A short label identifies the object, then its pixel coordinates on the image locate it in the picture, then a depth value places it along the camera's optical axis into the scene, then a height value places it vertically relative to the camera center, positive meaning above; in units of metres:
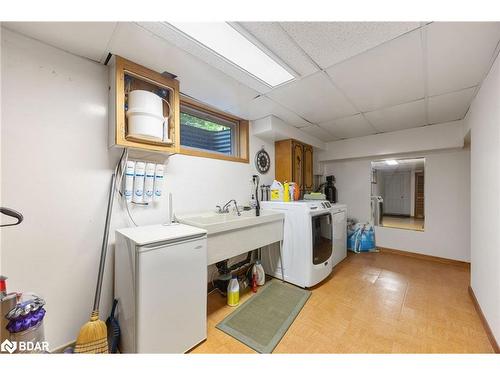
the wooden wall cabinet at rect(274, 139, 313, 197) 3.06 +0.42
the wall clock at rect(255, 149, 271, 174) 2.90 +0.41
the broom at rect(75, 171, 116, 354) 1.18 -0.96
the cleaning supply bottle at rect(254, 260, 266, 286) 2.30 -1.06
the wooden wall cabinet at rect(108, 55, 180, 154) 1.40 +0.72
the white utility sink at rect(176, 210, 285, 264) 1.60 -0.44
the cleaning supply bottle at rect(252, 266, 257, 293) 2.21 -1.10
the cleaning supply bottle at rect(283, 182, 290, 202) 2.68 -0.08
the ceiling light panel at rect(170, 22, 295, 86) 1.14 +0.98
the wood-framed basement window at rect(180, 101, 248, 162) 2.21 +0.72
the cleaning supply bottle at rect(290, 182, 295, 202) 2.78 -0.07
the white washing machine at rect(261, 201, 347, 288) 2.23 -0.72
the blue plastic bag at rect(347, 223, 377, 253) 3.53 -0.99
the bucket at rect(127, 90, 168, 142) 1.41 +0.55
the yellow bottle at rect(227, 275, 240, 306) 1.93 -1.10
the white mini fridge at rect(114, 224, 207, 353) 1.15 -0.68
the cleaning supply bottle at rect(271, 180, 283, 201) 2.70 -0.06
